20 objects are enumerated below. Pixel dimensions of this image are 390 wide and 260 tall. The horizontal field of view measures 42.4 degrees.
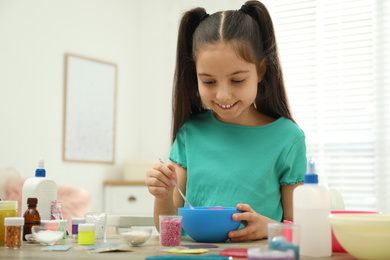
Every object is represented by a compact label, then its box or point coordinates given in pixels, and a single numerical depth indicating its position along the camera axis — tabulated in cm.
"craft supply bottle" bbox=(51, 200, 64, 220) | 134
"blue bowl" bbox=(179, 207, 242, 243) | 113
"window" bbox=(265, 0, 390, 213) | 359
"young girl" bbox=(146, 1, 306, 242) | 139
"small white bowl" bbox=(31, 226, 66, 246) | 111
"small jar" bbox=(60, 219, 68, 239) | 119
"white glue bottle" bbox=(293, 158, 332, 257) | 92
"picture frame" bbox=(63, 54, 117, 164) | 380
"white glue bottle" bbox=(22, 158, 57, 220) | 133
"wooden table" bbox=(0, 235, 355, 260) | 91
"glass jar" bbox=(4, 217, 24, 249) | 107
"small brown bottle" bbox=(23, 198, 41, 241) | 121
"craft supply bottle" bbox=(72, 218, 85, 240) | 131
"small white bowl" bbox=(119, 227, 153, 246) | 104
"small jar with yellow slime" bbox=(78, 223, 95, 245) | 109
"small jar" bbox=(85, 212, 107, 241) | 123
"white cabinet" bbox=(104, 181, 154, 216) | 382
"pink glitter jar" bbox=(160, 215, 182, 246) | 107
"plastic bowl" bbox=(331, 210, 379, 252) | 98
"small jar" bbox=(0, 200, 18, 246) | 113
